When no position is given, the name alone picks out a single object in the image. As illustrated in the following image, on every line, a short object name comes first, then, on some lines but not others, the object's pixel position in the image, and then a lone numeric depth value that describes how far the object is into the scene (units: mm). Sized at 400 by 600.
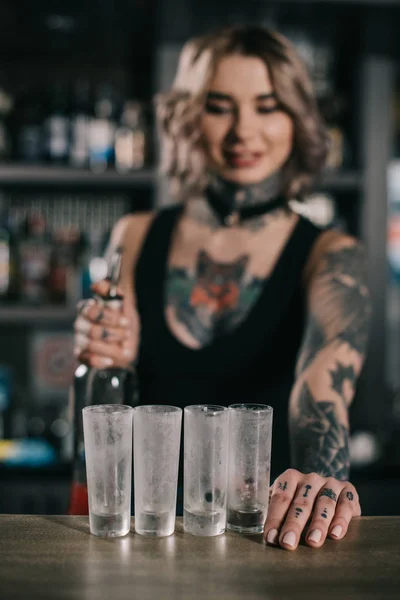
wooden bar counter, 656
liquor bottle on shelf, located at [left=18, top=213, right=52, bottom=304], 2775
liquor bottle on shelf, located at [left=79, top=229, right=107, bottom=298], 2738
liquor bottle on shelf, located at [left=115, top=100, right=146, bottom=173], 2771
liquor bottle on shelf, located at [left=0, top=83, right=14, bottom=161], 2844
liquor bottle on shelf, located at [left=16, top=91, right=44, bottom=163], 2803
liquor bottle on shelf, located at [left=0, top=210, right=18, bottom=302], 2783
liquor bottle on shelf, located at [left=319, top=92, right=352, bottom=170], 2820
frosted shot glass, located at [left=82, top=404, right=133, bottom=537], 772
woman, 1462
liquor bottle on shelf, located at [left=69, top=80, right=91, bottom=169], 2793
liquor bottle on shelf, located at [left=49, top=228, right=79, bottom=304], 2818
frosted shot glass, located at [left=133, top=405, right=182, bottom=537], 775
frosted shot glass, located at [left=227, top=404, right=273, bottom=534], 799
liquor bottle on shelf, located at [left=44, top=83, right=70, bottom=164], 2789
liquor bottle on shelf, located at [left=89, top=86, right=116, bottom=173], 2760
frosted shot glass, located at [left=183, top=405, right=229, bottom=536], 777
